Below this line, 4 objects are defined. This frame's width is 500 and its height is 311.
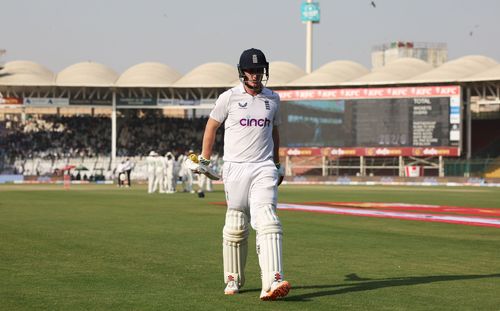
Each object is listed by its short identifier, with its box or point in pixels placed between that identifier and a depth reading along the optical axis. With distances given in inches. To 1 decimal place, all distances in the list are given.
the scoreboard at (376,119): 2596.0
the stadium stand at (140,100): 3031.5
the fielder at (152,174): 1609.3
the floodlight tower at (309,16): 3663.9
